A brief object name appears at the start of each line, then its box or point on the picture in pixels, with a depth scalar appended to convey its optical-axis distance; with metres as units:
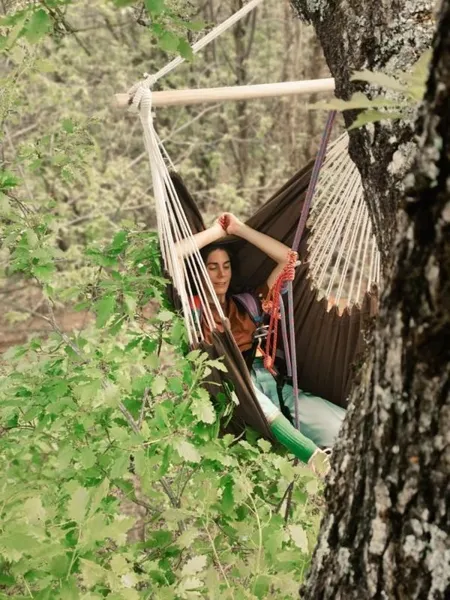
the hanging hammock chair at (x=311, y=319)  2.12
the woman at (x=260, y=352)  1.90
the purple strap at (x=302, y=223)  1.64
